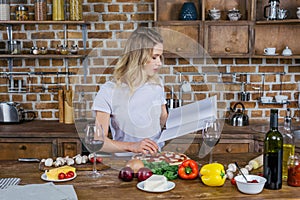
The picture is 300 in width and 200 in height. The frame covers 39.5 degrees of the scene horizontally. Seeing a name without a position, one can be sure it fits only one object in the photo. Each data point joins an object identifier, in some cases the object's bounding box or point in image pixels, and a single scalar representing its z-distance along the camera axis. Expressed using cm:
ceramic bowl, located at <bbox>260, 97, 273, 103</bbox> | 361
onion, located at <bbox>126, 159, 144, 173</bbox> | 178
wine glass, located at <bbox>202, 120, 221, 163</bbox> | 181
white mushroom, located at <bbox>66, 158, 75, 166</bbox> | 194
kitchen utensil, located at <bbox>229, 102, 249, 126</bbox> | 338
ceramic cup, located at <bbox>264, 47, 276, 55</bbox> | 337
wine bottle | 163
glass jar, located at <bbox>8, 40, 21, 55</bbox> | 344
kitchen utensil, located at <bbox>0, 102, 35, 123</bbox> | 336
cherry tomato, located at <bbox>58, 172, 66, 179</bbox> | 175
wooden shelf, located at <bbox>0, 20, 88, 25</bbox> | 332
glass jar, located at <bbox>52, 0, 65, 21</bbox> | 337
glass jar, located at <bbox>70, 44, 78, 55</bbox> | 343
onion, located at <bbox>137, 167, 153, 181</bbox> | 173
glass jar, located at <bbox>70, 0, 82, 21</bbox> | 336
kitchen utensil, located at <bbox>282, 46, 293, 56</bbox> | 336
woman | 234
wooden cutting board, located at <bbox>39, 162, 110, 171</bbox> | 189
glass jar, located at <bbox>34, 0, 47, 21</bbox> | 337
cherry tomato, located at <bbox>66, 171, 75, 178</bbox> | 176
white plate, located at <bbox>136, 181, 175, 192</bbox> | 164
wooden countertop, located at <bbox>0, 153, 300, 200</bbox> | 157
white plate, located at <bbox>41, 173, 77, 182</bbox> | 174
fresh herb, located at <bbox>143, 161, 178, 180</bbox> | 177
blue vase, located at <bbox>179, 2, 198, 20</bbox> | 334
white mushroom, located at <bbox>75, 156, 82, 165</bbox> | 196
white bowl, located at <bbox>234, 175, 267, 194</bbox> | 158
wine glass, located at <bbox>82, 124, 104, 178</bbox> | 174
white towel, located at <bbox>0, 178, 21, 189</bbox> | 166
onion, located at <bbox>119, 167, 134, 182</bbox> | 172
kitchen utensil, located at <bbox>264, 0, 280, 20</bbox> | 331
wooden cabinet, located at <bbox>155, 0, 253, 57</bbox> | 332
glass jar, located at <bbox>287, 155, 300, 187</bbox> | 167
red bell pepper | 175
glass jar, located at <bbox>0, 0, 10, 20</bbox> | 337
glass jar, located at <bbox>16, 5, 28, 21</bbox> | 339
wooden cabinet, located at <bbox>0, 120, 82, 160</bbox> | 312
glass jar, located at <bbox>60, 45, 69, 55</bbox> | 341
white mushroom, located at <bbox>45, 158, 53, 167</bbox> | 192
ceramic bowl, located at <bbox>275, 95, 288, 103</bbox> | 359
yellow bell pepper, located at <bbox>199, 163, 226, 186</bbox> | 167
